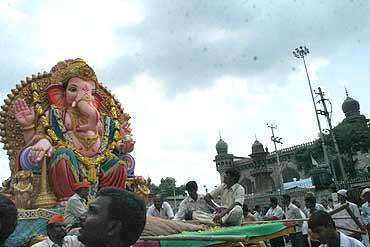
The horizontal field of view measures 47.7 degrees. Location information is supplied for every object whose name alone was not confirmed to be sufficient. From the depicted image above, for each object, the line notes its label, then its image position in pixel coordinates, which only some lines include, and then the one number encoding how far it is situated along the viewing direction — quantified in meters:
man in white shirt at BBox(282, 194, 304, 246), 9.14
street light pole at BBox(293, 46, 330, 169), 36.78
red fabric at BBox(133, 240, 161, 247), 4.27
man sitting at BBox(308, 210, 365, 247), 3.18
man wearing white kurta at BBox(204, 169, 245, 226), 6.11
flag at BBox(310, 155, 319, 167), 43.34
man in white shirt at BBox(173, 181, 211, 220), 7.09
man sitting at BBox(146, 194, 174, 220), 8.24
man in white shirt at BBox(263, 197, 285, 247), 10.19
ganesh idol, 7.58
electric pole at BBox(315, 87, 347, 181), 33.54
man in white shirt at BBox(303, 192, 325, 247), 8.15
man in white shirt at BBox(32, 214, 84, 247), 4.13
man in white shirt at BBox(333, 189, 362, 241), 7.73
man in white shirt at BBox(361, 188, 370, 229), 7.60
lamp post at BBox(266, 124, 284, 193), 45.73
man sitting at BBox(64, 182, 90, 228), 5.69
